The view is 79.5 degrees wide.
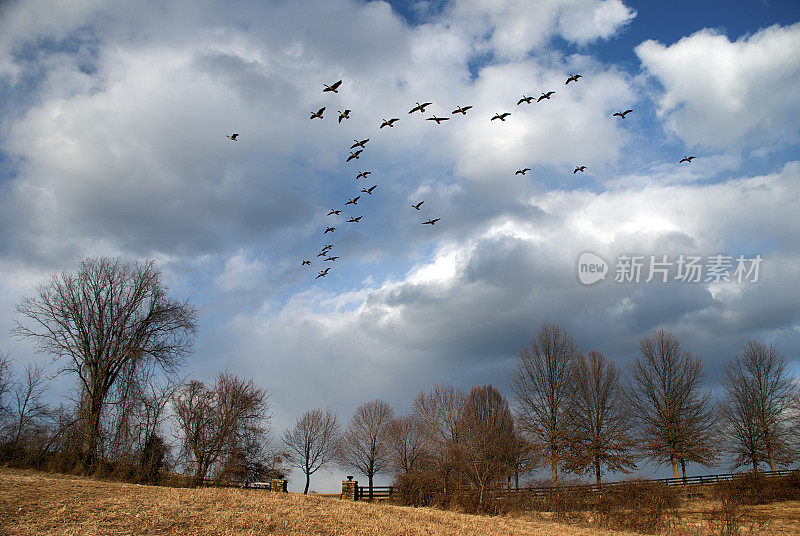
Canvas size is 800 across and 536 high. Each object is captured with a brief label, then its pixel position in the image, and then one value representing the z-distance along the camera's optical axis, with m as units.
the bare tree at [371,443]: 47.69
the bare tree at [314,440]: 49.03
